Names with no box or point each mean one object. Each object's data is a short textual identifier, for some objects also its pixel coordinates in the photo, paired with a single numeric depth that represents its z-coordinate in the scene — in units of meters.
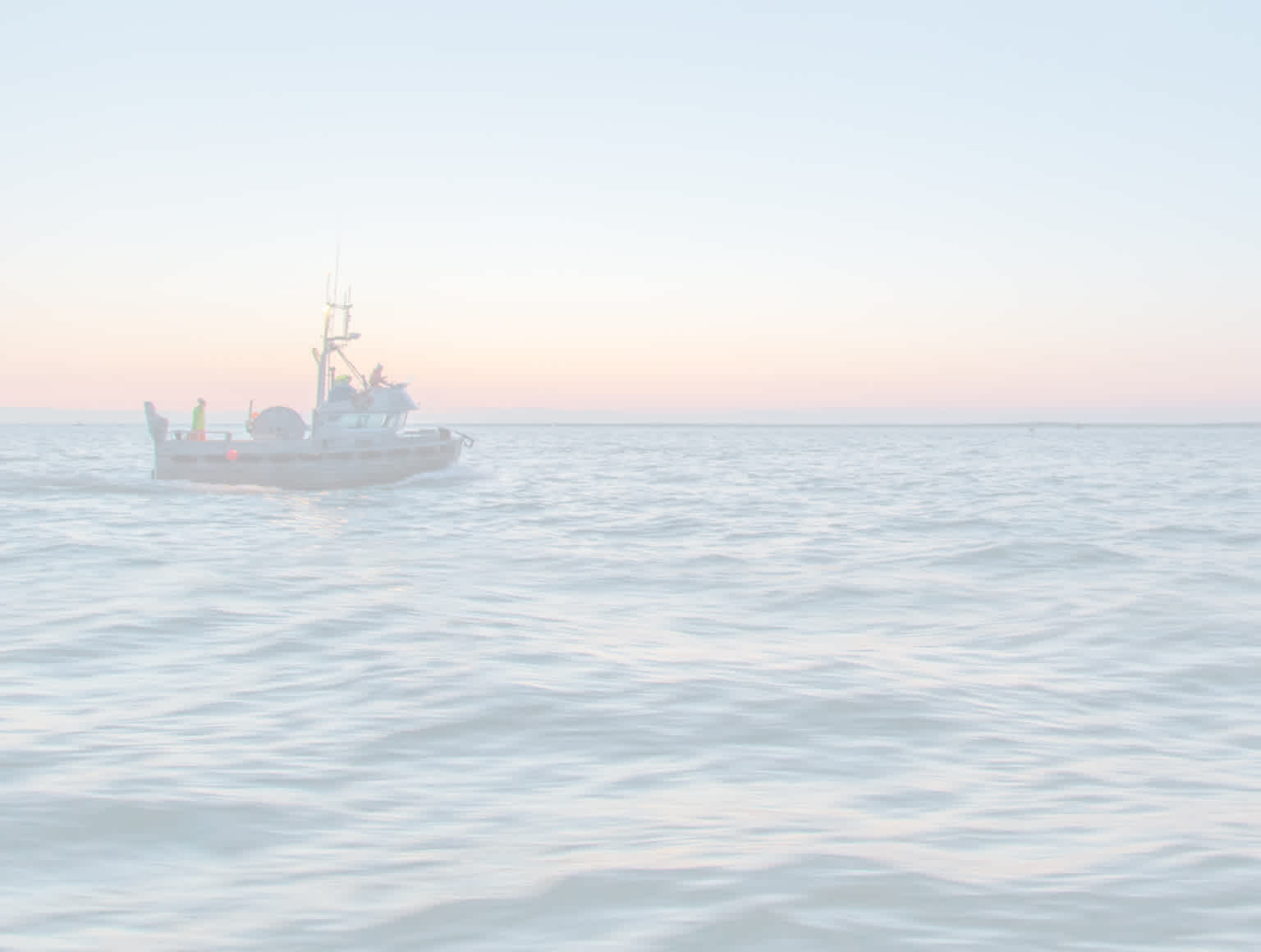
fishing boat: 43.34
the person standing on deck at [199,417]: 44.91
